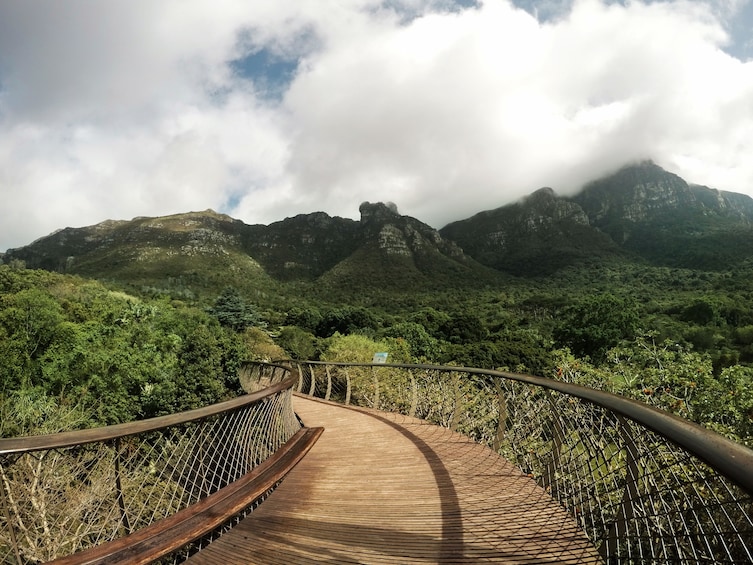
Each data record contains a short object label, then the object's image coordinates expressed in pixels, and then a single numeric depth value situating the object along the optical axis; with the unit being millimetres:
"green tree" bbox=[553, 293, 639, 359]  40250
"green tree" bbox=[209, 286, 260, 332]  54781
